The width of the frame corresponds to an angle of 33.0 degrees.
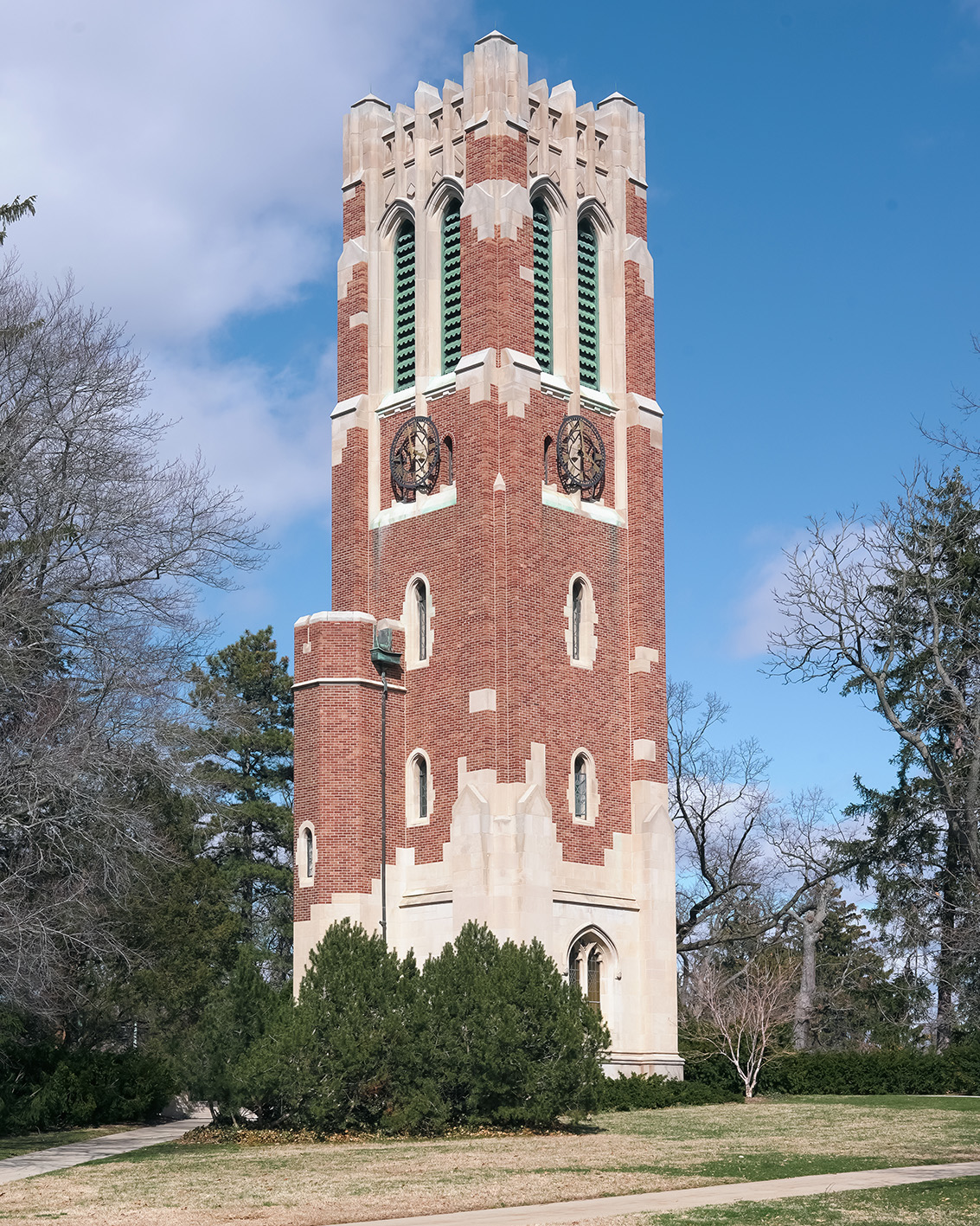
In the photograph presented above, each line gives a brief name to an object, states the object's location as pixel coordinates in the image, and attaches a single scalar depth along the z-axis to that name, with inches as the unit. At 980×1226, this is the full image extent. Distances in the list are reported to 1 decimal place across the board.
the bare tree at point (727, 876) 1925.4
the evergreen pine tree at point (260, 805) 2140.7
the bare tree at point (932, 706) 1583.4
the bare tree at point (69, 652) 969.5
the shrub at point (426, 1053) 957.2
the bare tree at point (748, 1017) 1414.9
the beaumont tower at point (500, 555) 1354.6
